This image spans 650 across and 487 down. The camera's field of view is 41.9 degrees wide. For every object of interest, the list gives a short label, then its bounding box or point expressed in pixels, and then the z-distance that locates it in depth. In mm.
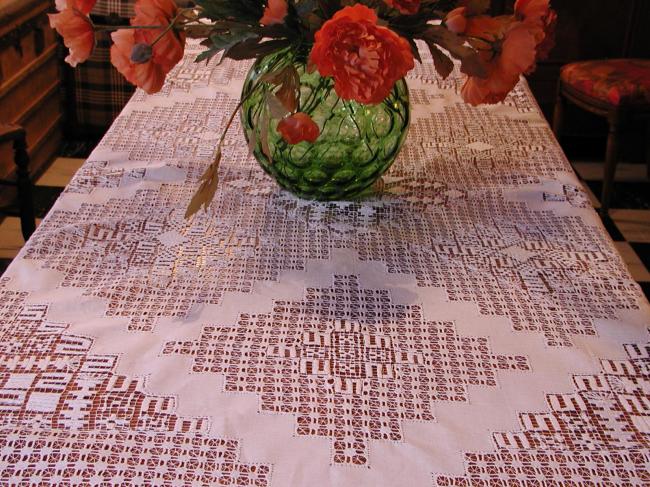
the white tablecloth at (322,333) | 888
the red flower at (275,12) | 1111
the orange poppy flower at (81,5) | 1107
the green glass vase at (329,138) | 1276
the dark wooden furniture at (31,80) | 2826
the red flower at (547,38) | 1203
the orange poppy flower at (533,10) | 1161
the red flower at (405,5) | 1082
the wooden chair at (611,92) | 2836
